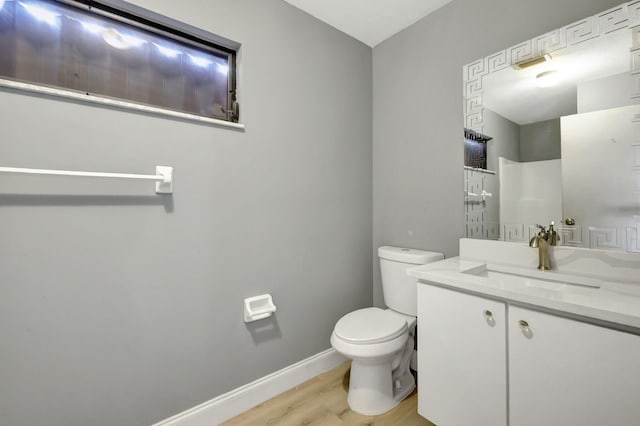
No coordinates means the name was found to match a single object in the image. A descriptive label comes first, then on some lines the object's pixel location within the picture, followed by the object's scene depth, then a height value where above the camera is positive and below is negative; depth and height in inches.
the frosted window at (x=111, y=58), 41.4 +28.5
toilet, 53.9 -25.9
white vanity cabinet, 30.8 -20.8
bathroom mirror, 43.8 +15.0
